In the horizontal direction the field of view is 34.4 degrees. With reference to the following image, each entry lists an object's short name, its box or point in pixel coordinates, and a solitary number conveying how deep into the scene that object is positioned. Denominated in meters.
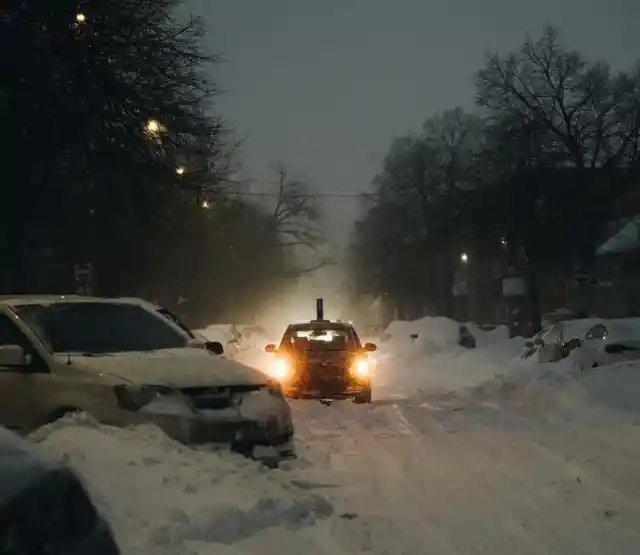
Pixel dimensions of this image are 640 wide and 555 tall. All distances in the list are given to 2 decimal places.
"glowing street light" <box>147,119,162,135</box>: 20.95
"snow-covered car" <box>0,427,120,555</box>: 3.42
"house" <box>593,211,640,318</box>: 60.09
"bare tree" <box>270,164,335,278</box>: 82.38
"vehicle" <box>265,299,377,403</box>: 18.47
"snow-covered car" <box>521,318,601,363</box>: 25.23
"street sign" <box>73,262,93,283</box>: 23.34
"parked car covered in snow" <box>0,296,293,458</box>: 8.66
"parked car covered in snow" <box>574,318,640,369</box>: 22.30
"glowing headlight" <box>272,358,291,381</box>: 18.69
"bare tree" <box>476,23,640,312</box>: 51.50
